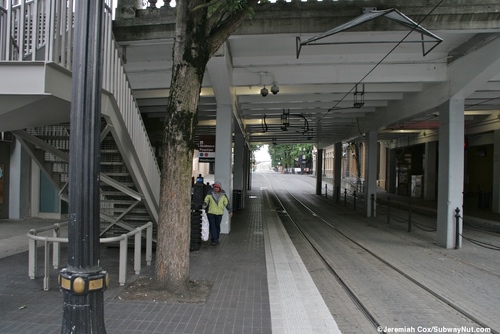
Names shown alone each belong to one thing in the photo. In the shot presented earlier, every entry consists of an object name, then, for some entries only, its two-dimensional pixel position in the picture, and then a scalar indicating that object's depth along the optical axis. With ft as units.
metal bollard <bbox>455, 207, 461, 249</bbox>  34.04
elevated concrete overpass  26.37
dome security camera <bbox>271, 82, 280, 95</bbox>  34.28
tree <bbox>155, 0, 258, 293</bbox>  17.76
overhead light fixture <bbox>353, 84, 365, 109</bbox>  39.39
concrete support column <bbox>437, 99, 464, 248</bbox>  34.19
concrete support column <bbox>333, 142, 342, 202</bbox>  95.30
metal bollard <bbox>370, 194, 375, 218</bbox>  58.77
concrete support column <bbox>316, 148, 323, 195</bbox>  112.44
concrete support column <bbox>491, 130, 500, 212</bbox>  63.00
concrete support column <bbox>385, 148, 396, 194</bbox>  118.52
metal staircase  14.17
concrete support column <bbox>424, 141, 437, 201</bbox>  90.89
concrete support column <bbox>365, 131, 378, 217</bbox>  58.95
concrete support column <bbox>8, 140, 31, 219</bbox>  42.98
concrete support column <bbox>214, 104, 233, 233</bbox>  38.32
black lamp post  9.48
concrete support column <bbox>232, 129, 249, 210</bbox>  63.05
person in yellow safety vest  31.07
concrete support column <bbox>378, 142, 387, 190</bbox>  128.67
